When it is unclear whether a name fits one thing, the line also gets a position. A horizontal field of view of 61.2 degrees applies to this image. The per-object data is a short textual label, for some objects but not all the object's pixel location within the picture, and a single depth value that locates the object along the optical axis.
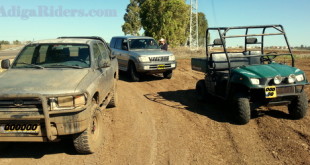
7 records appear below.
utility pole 33.28
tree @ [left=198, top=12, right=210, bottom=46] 65.38
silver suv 10.77
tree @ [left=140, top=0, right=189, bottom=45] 25.59
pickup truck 3.66
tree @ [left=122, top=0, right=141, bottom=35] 52.16
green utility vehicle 5.33
